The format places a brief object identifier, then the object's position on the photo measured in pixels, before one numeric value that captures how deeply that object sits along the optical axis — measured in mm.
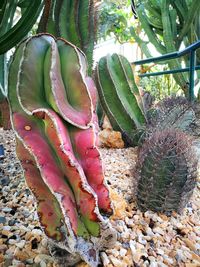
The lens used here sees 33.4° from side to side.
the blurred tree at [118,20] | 6757
